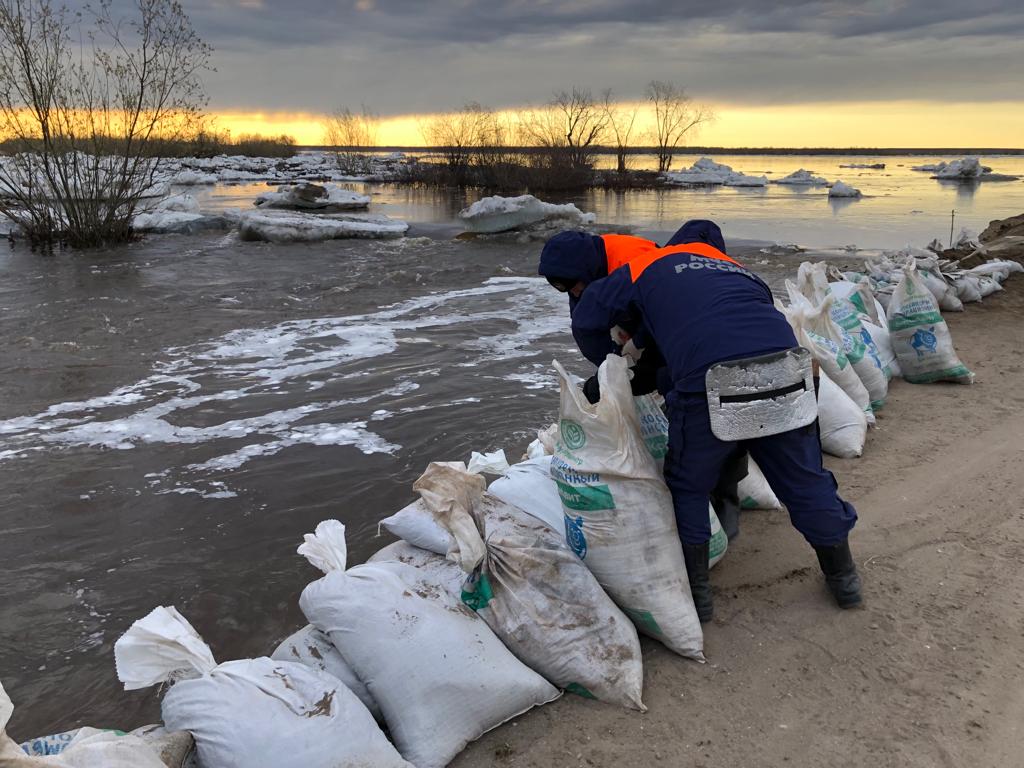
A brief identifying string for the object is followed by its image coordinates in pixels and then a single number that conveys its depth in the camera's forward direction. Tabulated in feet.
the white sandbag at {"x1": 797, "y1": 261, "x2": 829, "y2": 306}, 14.49
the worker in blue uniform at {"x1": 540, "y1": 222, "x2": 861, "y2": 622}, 7.24
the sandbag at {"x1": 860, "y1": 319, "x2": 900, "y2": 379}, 15.40
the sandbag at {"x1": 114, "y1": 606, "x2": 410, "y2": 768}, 5.34
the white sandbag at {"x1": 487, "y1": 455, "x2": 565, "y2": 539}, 8.41
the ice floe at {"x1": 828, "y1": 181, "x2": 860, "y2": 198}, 86.22
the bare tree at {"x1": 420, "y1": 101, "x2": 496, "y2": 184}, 106.32
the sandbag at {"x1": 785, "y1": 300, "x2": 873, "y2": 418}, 12.55
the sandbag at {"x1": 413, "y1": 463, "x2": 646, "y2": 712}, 6.88
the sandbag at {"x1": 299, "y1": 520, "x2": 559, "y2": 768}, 6.28
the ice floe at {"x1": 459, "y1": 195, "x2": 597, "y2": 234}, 52.80
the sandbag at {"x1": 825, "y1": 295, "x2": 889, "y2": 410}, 13.75
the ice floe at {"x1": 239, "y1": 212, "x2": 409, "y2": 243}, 48.44
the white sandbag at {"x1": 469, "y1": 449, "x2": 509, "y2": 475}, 10.23
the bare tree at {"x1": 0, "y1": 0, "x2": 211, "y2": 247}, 37.11
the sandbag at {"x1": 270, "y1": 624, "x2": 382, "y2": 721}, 6.46
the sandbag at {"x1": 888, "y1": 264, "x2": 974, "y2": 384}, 15.11
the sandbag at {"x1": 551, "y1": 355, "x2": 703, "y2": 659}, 7.32
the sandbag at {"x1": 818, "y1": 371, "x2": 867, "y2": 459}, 12.10
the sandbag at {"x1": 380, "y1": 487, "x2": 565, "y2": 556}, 7.83
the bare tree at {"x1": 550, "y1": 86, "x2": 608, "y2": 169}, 105.09
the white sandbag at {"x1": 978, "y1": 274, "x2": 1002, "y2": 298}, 22.59
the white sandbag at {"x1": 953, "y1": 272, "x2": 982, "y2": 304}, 22.17
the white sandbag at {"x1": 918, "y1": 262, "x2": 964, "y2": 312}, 21.03
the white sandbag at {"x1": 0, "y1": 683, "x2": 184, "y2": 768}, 4.31
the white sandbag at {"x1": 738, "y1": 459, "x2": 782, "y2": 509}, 10.43
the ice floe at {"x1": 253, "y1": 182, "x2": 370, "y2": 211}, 65.36
